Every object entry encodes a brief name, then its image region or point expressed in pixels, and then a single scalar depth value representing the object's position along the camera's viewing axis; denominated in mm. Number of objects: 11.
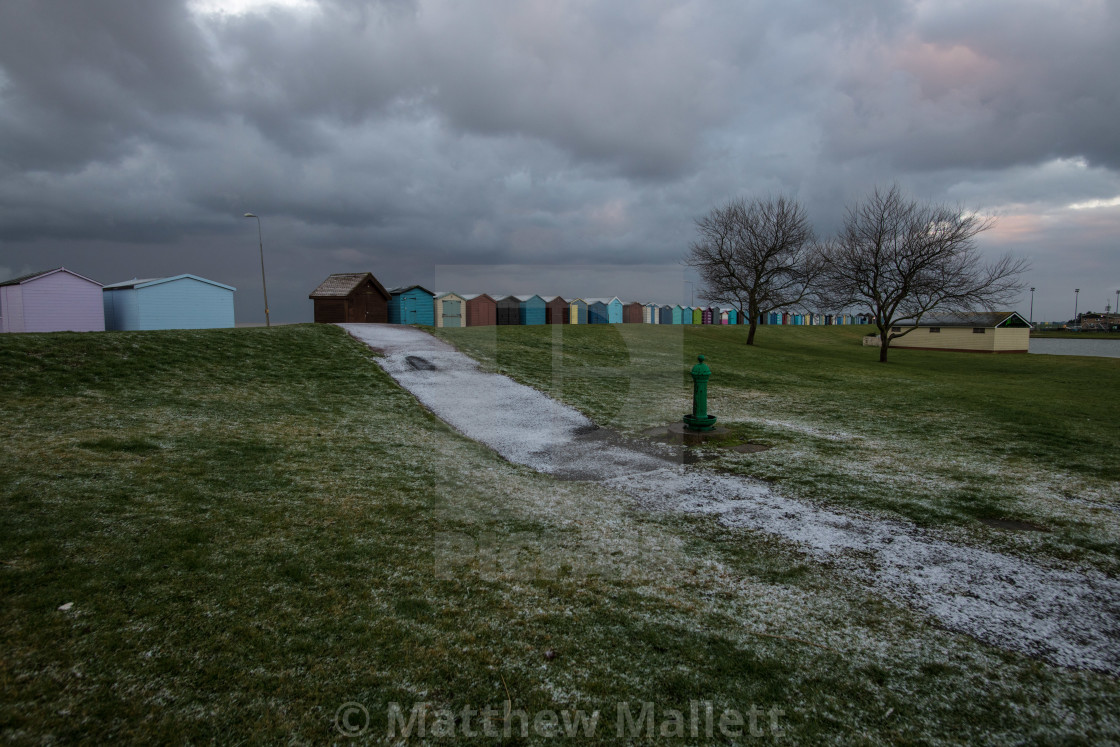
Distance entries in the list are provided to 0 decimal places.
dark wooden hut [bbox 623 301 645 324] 58688
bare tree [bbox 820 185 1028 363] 27938
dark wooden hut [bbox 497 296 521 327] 43969
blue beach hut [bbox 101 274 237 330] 28516
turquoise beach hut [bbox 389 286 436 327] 34125
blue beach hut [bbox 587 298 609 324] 54281
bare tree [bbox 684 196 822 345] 34938
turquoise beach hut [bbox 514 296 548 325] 44906
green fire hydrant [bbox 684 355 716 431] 9070
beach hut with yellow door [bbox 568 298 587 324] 51728
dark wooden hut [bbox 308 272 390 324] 29422
